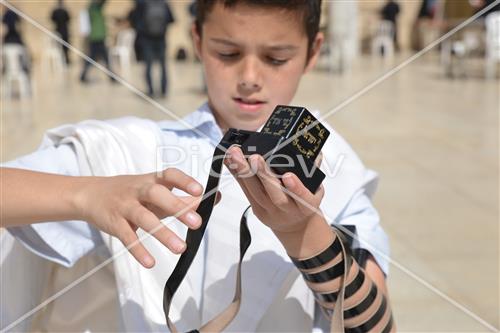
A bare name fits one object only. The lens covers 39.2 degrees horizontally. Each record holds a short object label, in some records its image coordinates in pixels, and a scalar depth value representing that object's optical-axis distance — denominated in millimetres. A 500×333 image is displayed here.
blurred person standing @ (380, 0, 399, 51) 14398
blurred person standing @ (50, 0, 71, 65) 11148
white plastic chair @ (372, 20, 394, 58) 14736
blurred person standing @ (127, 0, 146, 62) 7903
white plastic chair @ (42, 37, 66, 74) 12707
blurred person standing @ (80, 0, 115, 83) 9953
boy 848
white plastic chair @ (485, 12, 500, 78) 8898
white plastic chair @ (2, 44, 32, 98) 8375
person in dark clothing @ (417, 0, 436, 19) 15367
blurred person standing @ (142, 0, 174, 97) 7812
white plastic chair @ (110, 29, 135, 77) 11870
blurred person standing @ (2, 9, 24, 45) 8750
